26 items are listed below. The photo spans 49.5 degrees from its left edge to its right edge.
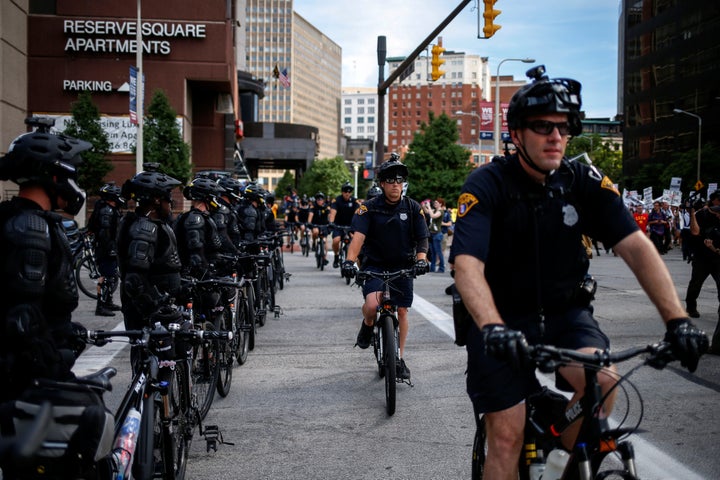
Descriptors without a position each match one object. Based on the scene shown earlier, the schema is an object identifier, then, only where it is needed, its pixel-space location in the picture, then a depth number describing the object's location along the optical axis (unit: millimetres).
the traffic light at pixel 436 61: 17969
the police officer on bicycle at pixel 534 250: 2998
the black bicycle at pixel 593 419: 2602
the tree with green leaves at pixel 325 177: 121375
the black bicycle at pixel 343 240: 17569
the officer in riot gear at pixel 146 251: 5652
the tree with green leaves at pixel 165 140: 32344
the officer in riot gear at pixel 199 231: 7461
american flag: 65688
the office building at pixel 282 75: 64250
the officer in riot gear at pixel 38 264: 3025
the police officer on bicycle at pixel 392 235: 7230
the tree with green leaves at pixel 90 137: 29578
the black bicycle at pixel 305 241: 27188
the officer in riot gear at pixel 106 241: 12336
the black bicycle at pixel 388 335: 6160
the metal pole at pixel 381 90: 21547
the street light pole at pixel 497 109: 34594
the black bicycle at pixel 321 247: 20531
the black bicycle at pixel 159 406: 3449
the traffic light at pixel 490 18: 15484
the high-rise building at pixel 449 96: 182500
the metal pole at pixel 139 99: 23250
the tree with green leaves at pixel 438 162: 74562
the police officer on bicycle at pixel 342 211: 17906
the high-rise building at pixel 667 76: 63219
